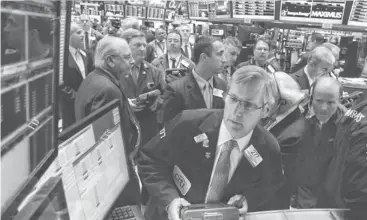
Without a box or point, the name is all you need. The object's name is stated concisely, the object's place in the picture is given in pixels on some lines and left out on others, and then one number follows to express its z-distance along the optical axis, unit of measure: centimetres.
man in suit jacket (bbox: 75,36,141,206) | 184
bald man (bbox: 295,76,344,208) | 231
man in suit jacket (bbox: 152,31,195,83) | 543
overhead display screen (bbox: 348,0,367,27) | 504
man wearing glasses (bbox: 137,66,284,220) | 167
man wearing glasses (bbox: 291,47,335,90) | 363
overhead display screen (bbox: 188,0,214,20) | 814
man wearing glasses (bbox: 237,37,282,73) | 453
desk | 169
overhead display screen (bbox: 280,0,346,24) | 521
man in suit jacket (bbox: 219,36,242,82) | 497
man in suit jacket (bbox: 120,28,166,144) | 350
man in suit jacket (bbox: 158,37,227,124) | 300
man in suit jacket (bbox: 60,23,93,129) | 403
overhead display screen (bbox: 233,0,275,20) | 569
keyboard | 162
